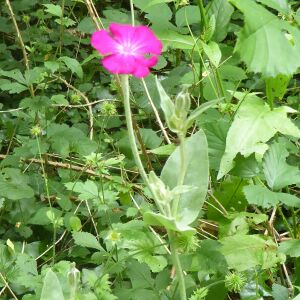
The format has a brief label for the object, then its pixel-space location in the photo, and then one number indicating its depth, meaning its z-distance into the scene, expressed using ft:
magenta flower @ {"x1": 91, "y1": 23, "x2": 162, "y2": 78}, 1.20
